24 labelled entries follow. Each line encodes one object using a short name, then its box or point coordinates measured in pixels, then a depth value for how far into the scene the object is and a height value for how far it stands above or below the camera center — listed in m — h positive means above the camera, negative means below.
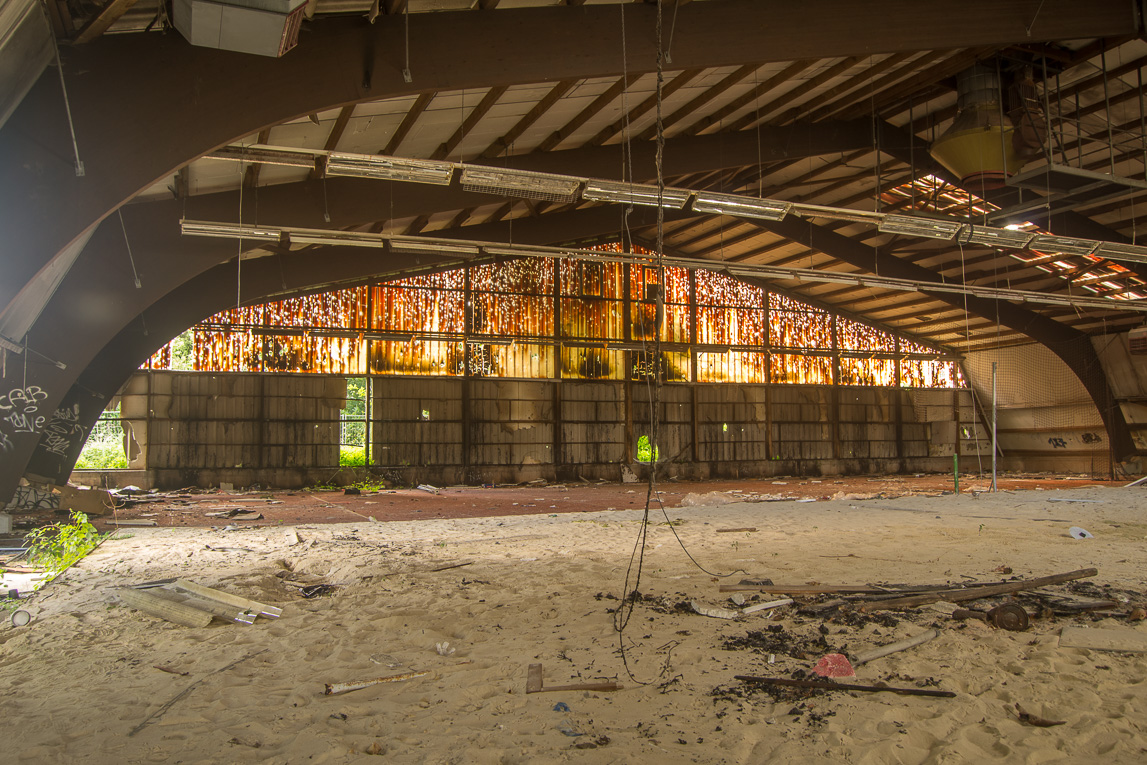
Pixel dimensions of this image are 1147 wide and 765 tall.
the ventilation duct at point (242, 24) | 4.55 +2.78
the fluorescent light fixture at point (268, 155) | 7.08 +2.95
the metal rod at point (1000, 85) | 10.46 +5.18
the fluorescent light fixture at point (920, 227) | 10.70 +3.07
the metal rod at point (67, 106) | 4.89 +2.42
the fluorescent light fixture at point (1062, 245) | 11.49 +2.97
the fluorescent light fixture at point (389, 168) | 7.61 +2.95
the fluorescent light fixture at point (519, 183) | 8.17 +2.97
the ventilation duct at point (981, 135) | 10.45 +4.41
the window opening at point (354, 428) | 18.89 -0.15
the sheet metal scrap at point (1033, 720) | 3.35 -1.53
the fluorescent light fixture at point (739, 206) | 9.56 +3.08
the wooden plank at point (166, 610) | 5.30 -1.50
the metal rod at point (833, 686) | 3.69 -1.52
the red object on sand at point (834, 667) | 4.03 -1.51
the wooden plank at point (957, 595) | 5.30 -1.43
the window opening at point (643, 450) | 21.69 -0.96
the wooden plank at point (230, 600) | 5.54 -1.48
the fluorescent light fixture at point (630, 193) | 8.73 +2.99
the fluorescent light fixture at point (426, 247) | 11.04 +2.94
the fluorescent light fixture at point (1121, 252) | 12.08 +2.97
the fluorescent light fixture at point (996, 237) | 11.13 +3.04
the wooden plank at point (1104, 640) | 4.22 -1.43
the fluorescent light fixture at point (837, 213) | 9.91 +3.09
